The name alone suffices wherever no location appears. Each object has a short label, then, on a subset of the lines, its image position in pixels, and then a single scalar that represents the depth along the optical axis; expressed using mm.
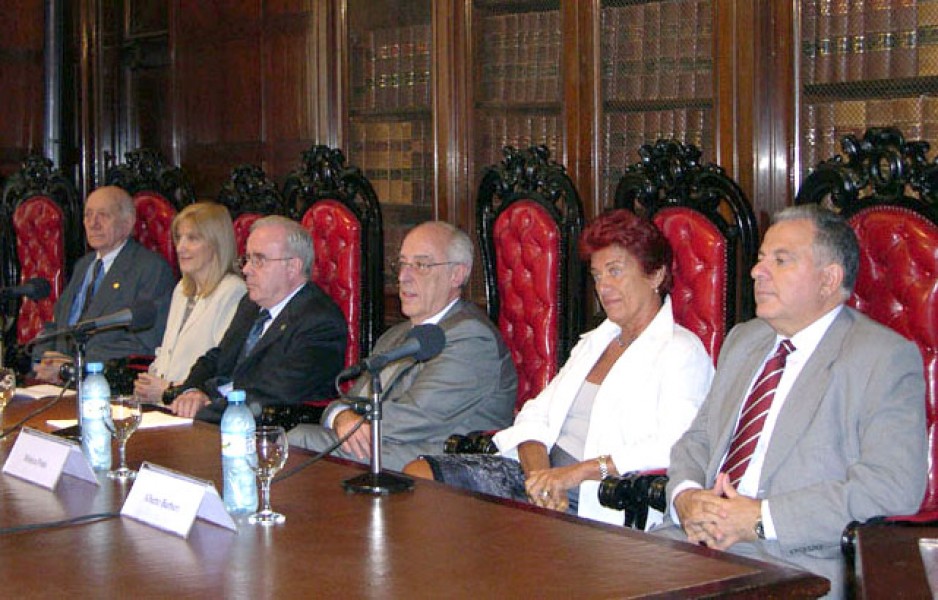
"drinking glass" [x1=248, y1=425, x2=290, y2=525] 2439
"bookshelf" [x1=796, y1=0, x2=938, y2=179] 3916
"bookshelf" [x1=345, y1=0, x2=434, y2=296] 5512
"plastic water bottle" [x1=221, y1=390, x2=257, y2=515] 2451
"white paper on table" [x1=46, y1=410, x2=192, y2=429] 3521
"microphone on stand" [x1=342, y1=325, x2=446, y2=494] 2617
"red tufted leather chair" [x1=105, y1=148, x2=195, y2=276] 5977
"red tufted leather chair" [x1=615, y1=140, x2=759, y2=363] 3629
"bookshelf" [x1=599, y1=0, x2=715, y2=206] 4480
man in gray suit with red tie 2725
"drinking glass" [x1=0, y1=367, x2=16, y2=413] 3514
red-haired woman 3359
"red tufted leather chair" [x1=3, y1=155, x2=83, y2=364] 6359
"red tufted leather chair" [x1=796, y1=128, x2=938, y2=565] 3064
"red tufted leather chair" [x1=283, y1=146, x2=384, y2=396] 4762
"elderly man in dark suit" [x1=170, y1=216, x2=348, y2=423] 4379
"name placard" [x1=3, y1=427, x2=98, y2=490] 2738
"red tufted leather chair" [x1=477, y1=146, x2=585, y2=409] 4109
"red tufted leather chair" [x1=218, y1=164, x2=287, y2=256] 5344
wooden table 1960
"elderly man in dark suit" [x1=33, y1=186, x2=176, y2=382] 5609
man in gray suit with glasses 3887
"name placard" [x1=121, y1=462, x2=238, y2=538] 2301
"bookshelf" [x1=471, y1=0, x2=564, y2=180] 4980
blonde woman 5090
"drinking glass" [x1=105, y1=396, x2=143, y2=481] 2840
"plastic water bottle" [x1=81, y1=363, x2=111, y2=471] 2914
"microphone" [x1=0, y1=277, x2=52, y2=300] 3854
